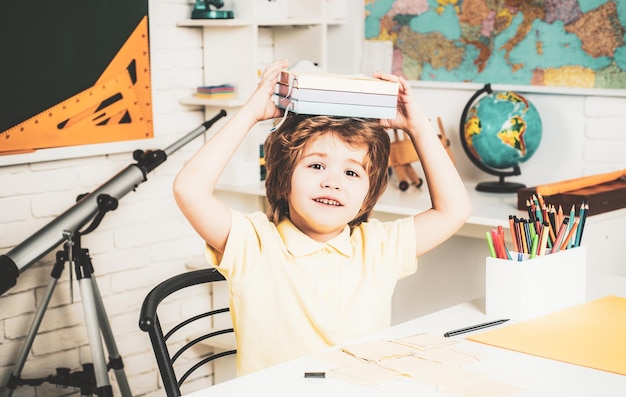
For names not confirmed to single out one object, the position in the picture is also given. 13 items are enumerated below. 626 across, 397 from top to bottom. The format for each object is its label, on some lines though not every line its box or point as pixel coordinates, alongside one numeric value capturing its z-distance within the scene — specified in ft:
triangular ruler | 8.42
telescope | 7.54
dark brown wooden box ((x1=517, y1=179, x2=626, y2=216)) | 7.32
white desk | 3.84
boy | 4.96
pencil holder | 4.99
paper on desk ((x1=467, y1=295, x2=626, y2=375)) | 4.29
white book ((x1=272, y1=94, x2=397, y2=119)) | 4.73
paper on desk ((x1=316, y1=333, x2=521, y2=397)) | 3.88
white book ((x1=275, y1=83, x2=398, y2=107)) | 4.71
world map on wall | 8.50
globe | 8.52
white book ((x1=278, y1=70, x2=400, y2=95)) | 4.70
